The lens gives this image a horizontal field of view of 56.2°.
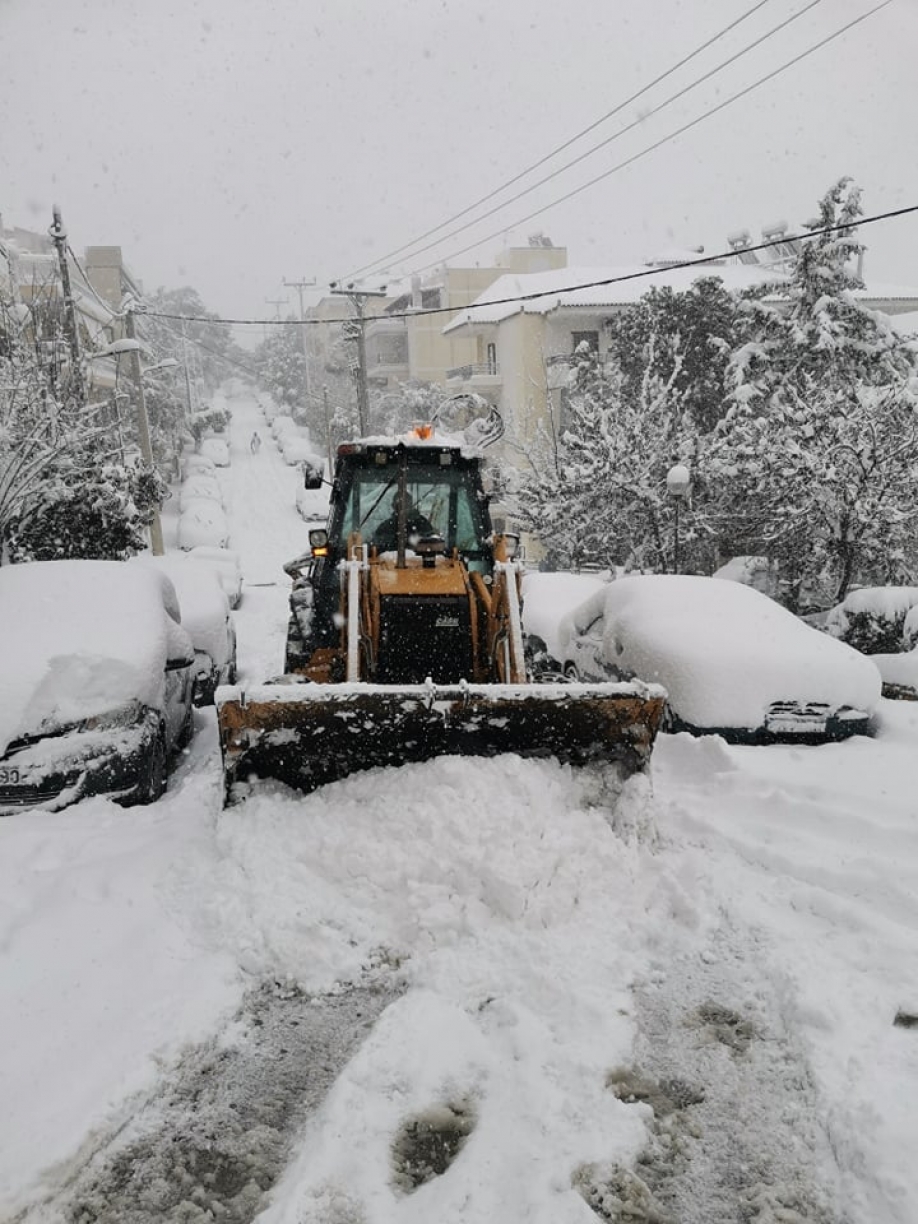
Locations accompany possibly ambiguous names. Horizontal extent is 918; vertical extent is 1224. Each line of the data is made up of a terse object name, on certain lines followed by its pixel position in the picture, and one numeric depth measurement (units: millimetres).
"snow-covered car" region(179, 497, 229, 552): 25328
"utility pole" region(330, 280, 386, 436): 24453
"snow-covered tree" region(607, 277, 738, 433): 21156
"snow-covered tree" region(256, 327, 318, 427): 63781
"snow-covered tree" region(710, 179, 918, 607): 12922
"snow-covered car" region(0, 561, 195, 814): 4852
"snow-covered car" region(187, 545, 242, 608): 15069
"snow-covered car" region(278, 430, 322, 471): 46209
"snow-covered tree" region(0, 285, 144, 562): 10852
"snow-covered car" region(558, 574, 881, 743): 6238
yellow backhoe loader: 4453
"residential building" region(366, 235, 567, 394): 41000
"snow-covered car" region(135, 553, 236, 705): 7930
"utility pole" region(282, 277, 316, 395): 61938
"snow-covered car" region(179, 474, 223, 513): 31766
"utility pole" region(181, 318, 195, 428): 53894
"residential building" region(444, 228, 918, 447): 27781
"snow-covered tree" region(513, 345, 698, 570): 15734
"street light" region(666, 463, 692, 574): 12555
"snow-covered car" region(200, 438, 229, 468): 45512
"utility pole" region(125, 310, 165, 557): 21728
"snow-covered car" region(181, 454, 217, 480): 40719
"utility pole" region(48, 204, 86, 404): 14609
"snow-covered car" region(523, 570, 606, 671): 9250
